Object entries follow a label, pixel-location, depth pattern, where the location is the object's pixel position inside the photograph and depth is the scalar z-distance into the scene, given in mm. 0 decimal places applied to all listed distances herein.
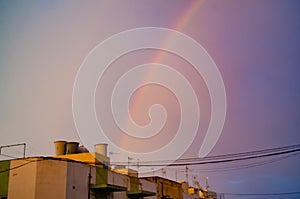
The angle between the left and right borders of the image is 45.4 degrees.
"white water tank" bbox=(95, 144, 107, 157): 34031
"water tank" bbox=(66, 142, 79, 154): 33781
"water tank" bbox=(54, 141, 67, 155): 33703
